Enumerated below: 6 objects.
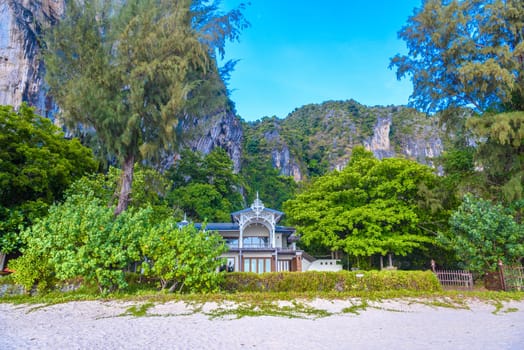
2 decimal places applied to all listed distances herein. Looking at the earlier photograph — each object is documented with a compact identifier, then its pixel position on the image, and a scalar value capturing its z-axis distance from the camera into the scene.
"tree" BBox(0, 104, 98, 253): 14.20
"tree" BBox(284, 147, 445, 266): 20.05
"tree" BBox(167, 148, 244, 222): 33.66
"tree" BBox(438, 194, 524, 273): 14.35
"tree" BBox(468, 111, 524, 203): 14.62
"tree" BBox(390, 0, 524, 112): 15.39
